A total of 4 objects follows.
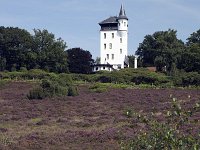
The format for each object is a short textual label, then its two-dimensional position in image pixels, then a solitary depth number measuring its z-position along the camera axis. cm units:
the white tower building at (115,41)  12456
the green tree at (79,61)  11000
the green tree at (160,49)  10525
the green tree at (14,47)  10144
